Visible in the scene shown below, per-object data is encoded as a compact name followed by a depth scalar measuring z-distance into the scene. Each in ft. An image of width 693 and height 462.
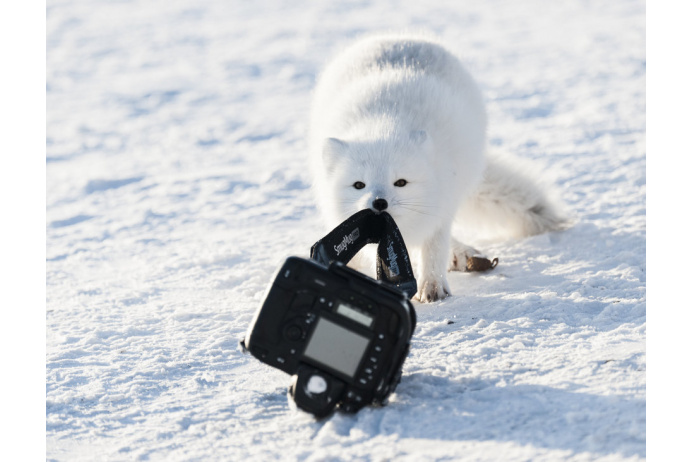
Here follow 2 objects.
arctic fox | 21.04
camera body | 14.57
